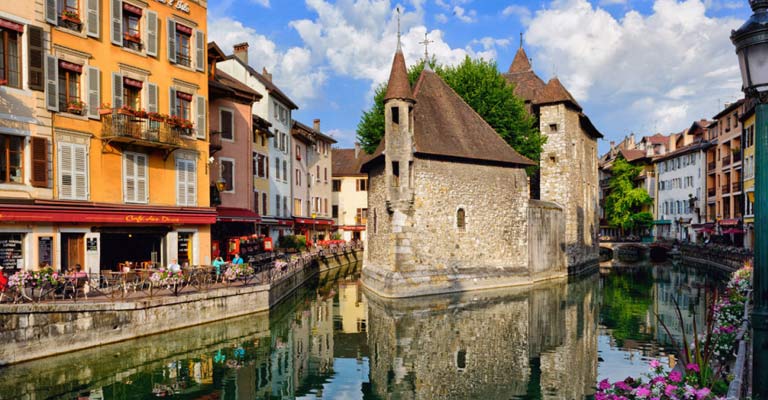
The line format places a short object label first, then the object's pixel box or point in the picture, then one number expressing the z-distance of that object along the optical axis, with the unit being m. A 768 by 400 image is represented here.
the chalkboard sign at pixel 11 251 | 15.97
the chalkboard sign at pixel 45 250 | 16.67
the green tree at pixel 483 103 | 32.62
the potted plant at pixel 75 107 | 17.48
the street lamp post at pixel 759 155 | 3.93
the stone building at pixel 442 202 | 24.41
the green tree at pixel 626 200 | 63.25
